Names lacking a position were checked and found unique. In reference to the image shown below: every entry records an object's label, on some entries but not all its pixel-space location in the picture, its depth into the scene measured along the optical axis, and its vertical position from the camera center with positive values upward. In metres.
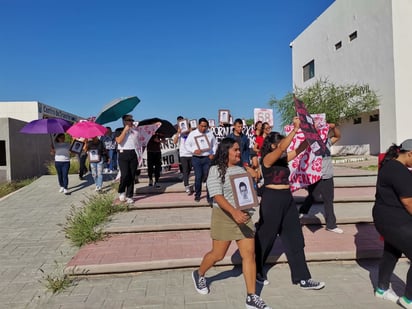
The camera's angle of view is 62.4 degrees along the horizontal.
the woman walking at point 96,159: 8.92 -0.14
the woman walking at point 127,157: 7.15 -0.11
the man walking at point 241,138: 7.38 +0.23
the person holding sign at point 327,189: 5.47 -0.70
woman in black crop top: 3.77 -0.76
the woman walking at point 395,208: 3.17 -0.63
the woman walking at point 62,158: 9.03 -0.09
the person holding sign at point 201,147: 7.09 +0.05
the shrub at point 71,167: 12.87 -0.50
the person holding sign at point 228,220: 3.36 -0.71
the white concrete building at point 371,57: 19.30 +5.97
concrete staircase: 4.54 -1.42
